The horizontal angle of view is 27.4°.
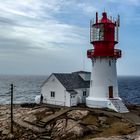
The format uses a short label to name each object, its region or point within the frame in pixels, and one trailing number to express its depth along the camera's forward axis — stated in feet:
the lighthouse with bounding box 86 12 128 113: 116.26
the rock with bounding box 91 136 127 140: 80.02
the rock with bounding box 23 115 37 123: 101.33
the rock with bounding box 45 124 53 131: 95.46
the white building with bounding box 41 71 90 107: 121.49
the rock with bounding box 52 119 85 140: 87.81
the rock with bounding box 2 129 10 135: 95.45
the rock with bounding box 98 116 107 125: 97.25
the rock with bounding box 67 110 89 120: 101.04
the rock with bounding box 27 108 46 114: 110.91
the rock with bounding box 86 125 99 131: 90.84
